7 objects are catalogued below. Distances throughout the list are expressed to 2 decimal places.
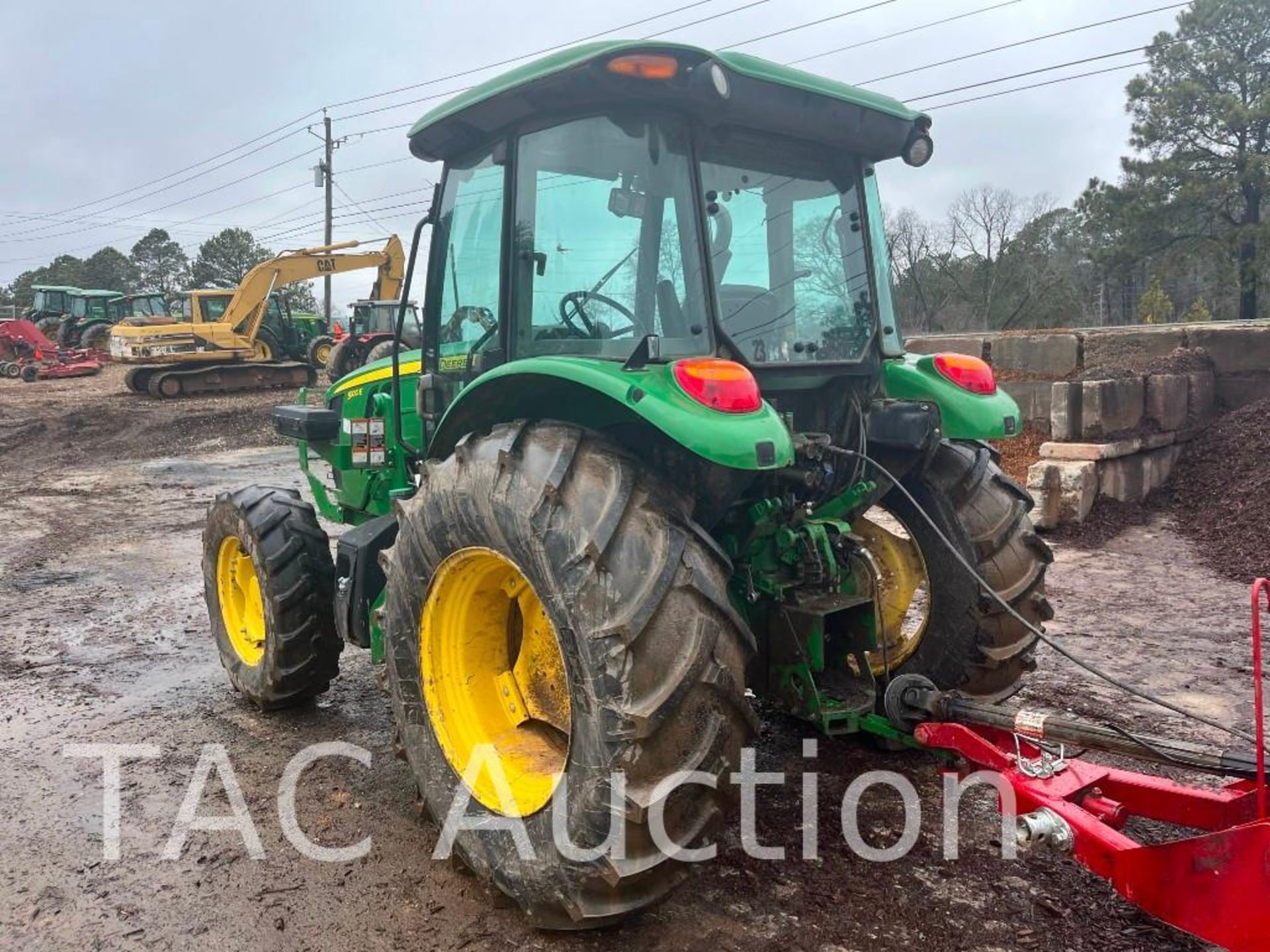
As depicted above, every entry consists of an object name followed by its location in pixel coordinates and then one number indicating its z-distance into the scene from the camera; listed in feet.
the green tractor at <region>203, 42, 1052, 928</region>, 7.73
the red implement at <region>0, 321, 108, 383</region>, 77.00
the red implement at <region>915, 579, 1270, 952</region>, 6.40
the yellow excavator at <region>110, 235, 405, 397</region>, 64.75
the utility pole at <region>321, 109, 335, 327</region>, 115.34
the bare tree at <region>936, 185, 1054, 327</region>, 125.18
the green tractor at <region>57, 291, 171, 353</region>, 87.45
